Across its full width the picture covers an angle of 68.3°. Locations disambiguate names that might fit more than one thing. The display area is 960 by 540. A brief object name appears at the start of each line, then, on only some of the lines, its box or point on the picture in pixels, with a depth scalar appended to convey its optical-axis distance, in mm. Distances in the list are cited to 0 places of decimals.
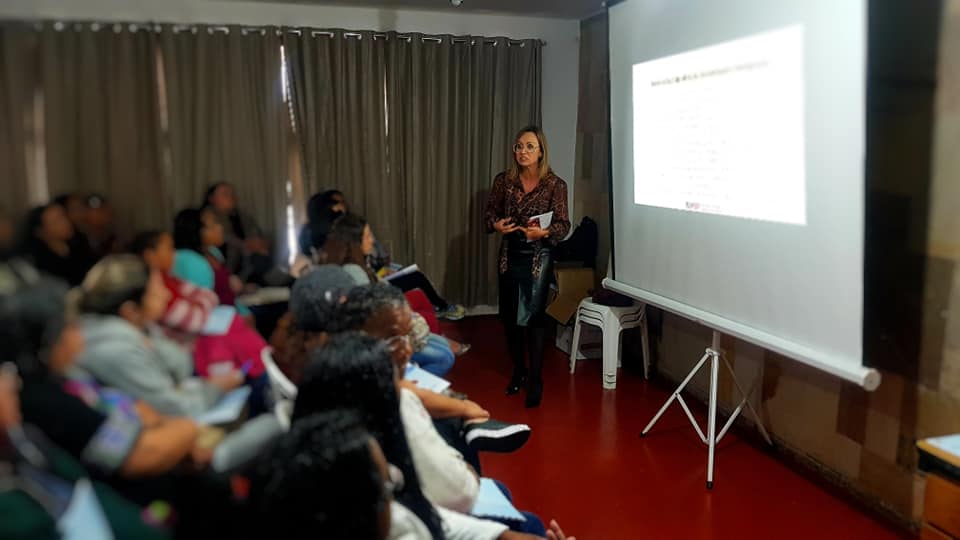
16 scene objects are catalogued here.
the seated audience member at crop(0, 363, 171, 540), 818
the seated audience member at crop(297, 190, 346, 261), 1184
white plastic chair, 3768
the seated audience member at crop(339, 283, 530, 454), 1257
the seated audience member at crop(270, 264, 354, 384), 1153
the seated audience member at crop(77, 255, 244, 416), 895
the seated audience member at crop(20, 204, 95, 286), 868
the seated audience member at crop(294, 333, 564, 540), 1145
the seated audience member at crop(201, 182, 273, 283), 1063
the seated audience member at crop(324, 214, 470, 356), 1248
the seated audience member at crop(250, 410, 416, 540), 1019
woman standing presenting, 2281
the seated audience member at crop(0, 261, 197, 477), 837
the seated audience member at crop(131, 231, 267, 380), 974
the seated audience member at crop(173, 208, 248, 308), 1015
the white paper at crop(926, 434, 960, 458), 1935
